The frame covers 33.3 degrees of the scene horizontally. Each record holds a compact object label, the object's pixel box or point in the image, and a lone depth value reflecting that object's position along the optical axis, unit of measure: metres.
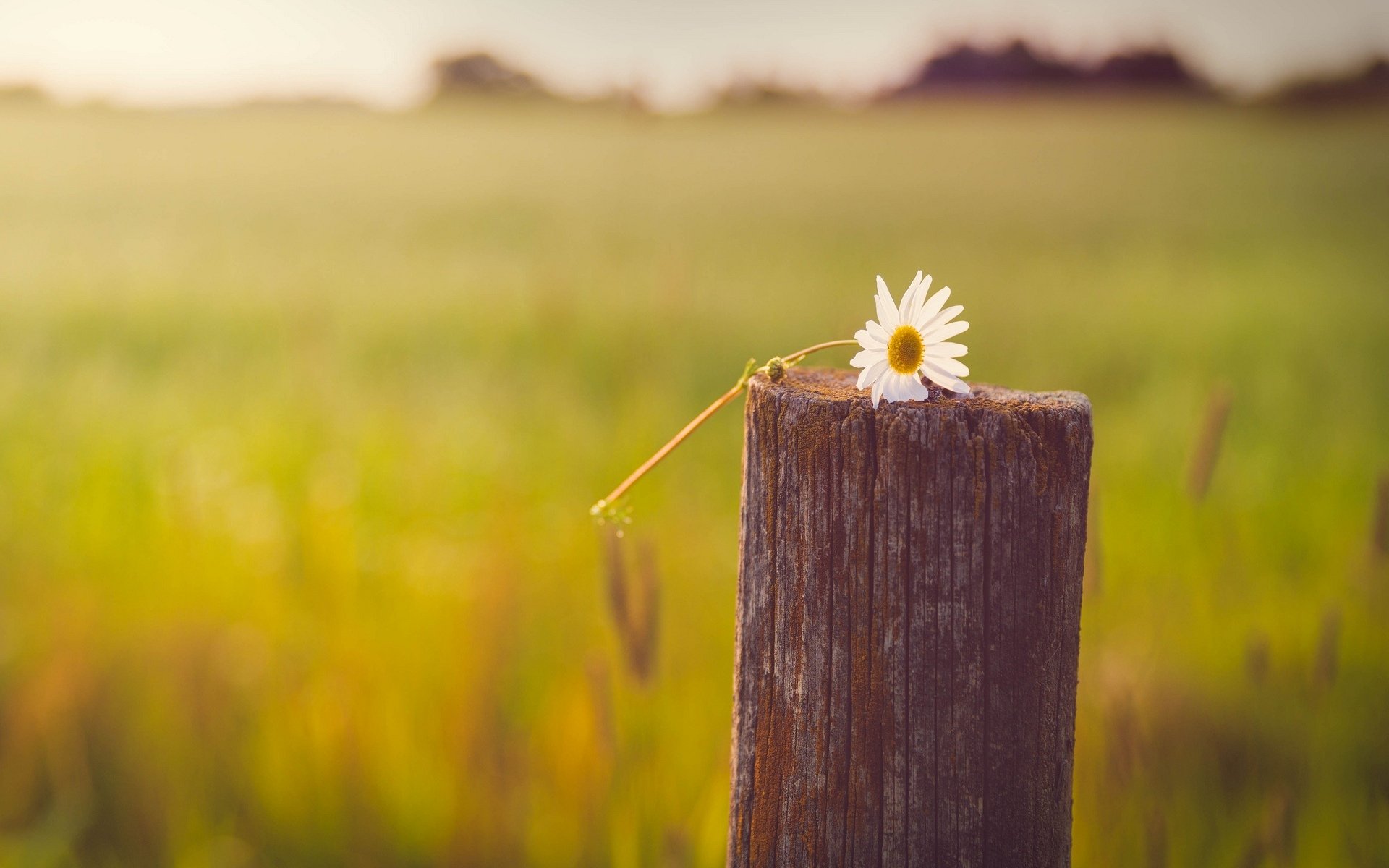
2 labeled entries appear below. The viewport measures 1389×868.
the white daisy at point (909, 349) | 0.70
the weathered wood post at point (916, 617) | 0.69
